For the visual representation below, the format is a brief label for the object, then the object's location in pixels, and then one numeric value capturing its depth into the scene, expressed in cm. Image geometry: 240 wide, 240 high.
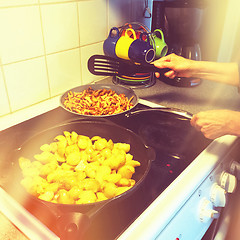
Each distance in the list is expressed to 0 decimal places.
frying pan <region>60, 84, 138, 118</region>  93
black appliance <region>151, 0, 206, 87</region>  102
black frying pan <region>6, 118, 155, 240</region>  44
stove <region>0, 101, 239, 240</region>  47
